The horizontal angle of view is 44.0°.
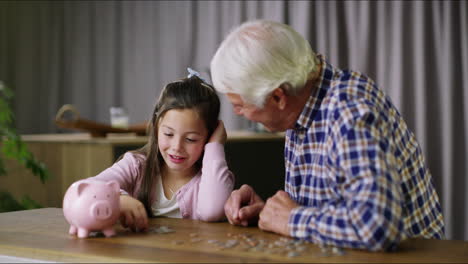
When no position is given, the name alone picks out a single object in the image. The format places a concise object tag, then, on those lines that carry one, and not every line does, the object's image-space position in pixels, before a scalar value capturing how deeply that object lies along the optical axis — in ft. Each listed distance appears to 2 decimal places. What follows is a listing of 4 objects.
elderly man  3.66
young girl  5.49
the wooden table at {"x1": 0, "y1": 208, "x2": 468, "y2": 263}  3.51
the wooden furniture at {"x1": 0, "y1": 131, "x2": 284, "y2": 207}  9.27
